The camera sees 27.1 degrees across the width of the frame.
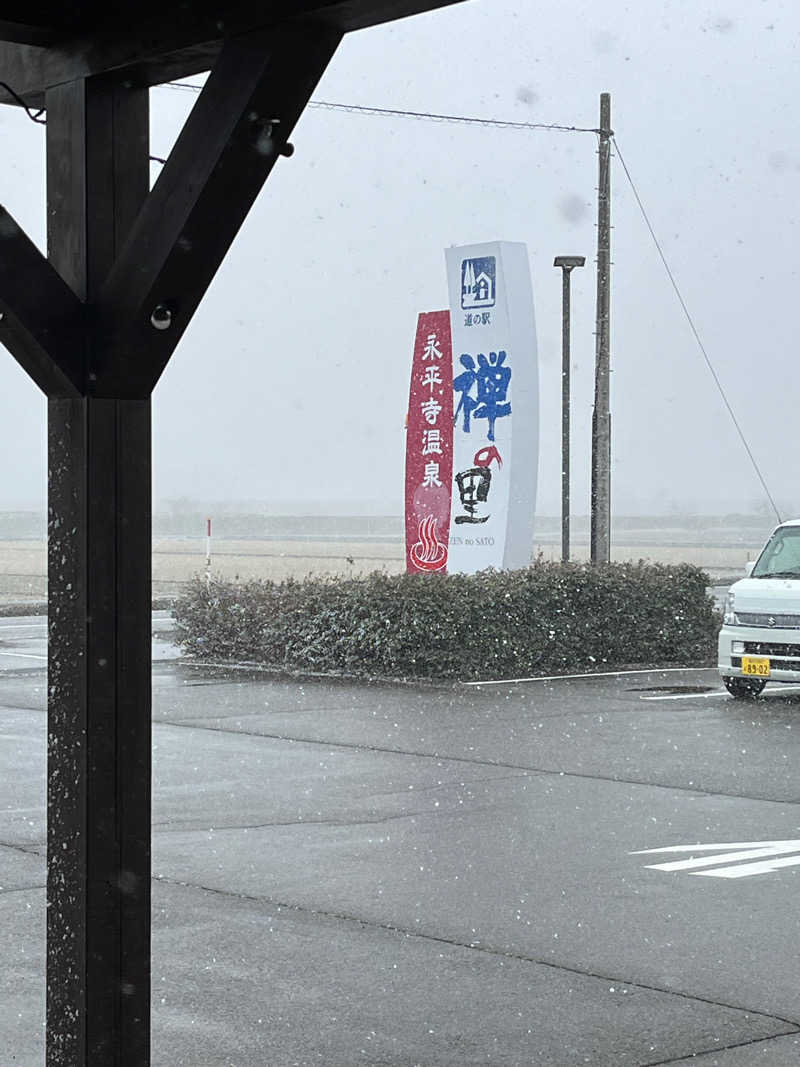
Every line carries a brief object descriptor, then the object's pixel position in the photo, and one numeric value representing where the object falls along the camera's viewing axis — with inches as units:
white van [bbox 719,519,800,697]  587.8
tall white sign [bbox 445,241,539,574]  741.3
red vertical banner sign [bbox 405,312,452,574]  765.9
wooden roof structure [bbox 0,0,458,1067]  150.5
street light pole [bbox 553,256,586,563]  1087.6
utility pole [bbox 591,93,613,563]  899.4
